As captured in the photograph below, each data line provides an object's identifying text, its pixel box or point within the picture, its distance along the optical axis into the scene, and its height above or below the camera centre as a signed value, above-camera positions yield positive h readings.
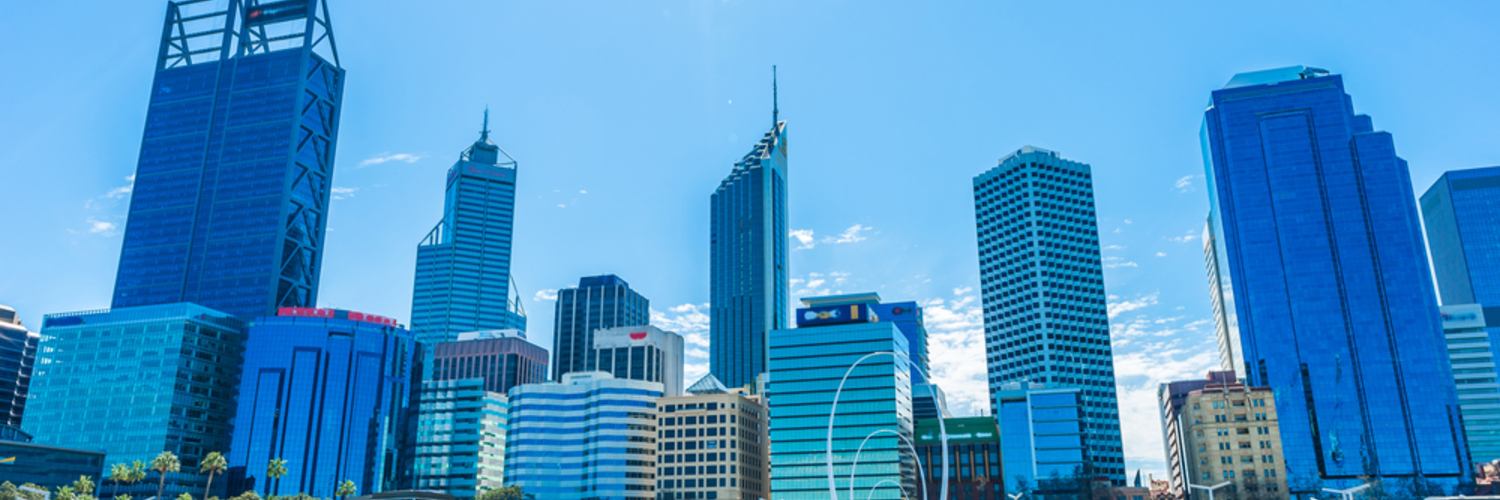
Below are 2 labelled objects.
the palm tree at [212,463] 170.12 +7.27
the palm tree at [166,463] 156.62 +6.70
